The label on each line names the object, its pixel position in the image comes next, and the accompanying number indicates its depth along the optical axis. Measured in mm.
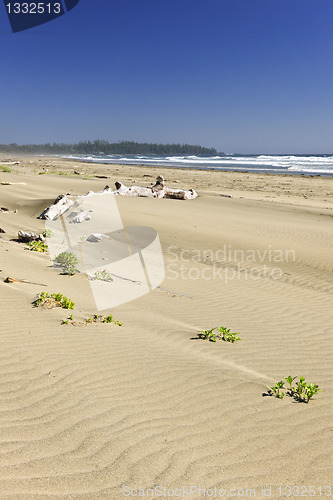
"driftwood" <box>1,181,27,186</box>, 18088
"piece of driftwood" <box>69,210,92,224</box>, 11750
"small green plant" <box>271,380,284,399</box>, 3223
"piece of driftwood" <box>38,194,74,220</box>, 12240
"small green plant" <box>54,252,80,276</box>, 6914
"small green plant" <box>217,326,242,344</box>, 4457
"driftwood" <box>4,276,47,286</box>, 5684
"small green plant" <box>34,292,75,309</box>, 4834
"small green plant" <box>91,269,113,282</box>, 6666
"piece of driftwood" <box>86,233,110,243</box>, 9922
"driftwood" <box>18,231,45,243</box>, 9103
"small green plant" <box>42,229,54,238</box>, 9812
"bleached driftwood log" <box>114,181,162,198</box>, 16391
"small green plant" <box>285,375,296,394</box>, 3286
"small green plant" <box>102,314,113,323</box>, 4637
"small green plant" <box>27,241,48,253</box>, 8516
